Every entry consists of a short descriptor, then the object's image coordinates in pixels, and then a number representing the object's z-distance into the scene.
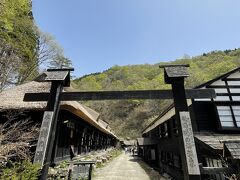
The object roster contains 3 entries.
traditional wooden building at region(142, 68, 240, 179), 8.72
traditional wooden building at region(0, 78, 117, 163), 9.03
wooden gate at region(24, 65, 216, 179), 3.80
